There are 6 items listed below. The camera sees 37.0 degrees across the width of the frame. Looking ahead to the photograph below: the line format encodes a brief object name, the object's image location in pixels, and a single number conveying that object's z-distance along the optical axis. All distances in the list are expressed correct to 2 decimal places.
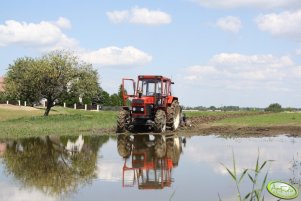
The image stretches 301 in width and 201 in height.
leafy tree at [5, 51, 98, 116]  41.88
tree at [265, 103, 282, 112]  68.14
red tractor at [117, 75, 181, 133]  22.55
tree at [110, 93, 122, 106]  86.31
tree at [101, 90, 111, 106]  85.69
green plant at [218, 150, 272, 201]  5.18
